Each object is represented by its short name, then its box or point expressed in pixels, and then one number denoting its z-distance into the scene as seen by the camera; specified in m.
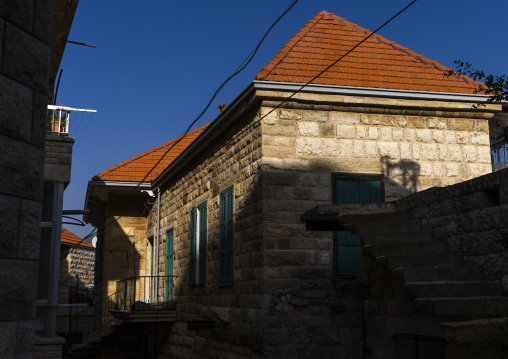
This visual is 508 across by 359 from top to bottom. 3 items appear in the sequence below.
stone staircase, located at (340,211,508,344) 5.25
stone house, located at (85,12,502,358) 9.43
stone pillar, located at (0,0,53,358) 3.79
